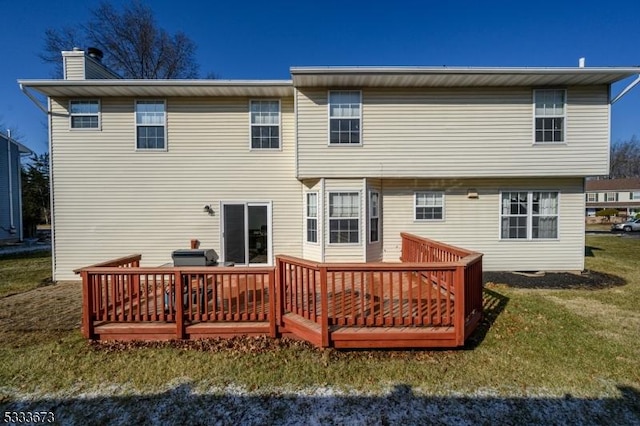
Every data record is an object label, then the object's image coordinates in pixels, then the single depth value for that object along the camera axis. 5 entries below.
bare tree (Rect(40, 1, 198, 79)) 15.48
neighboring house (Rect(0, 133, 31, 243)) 16.98
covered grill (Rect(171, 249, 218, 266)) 5.31
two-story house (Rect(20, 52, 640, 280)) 7.71
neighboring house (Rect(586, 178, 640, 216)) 35.59
